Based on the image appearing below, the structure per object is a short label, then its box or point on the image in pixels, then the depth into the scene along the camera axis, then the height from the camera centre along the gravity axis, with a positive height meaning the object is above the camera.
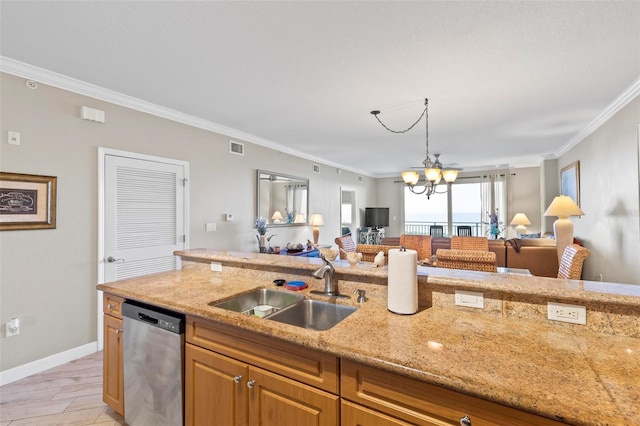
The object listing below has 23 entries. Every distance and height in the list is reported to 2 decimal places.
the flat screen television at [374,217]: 9.09 -0.06
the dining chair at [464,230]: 8.15 -0.44
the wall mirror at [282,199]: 5.05 +0.32
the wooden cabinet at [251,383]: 1.19 -0.77
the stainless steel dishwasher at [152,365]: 1.62 -0.88
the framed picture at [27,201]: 2.40 +0.13
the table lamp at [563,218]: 3.86 -0.05
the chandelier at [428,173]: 3.74 +0.57
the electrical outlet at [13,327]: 2.42 -0.93
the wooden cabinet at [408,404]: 0.88 -0.63
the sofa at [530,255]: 4.40 -0.62
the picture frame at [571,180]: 4.84 +0.62
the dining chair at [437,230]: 8.66 -0.46
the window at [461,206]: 7.87 +0.25
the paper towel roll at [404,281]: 1.41 -0.33
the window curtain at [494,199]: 7.72 +0.42
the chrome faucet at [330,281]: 1.75 -0.41
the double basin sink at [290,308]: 1.65 -0.57
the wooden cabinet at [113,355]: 1.91 -0.94
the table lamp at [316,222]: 5.88 -0.14
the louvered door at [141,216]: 3.06 +0.00
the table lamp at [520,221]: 6.53 -0.15
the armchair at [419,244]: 4.07 -0.42
